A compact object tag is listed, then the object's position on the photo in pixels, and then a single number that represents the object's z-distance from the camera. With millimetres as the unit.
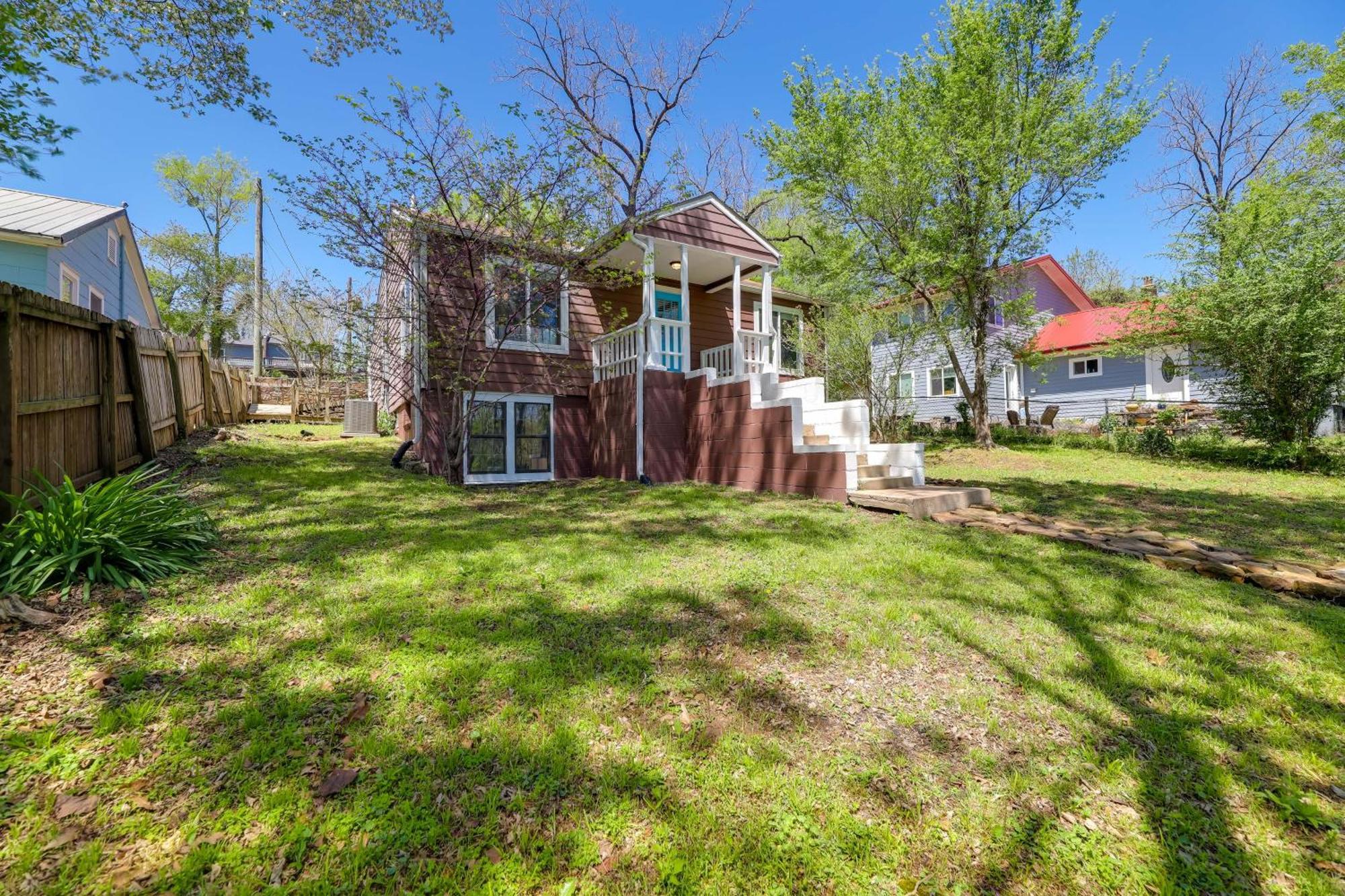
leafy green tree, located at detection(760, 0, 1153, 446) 12836
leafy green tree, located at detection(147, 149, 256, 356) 27141
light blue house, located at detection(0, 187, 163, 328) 9742
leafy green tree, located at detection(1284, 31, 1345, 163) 12125
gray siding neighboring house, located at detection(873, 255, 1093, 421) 19094
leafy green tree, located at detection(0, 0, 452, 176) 5090
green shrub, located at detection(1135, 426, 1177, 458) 12336
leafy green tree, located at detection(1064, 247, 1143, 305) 31844
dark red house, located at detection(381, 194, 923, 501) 7020
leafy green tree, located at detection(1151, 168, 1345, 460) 9781
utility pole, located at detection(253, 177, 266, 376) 21906
